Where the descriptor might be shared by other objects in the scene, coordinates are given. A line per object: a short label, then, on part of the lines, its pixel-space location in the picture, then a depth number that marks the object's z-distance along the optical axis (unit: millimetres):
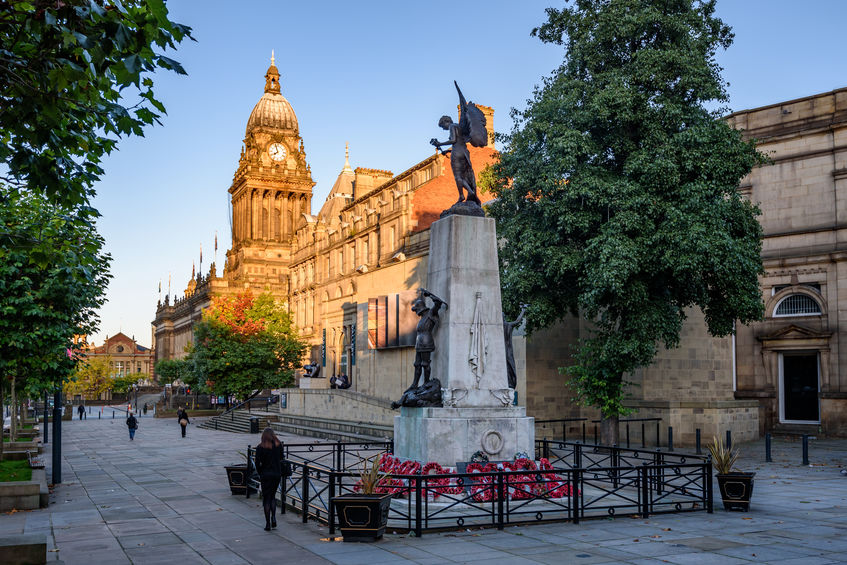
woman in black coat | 12891
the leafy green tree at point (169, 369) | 89906
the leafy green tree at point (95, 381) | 111206
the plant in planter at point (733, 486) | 14547
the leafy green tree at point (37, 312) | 20250
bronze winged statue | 16812
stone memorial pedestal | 14898
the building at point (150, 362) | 187150
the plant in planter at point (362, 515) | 11836
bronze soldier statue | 15344
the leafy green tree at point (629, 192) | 23141
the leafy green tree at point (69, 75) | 7141
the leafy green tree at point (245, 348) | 58125
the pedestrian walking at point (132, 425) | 40250
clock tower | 101000
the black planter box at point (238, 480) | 17422
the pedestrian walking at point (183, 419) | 41809
